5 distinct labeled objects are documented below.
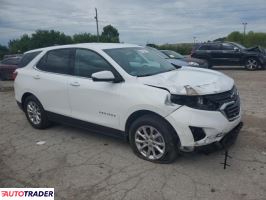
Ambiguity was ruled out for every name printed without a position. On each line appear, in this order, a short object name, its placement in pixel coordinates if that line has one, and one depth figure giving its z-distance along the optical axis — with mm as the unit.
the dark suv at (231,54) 11543
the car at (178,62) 7469
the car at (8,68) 11716
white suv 2776
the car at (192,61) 9360
